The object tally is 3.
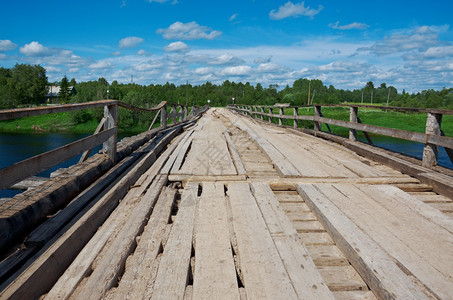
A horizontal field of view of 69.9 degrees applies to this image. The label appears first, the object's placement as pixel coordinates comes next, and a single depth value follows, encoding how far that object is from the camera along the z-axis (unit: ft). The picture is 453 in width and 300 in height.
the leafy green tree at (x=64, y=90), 378.32
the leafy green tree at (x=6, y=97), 276.16
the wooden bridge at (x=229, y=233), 6.20
